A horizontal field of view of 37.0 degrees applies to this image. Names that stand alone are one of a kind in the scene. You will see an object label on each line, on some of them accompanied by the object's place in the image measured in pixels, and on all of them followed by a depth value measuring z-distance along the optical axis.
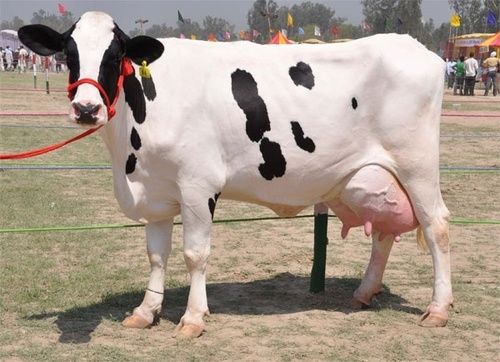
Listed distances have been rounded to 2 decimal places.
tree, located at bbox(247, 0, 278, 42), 126.62
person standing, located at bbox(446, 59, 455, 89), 37.50
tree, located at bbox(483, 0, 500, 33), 79.51
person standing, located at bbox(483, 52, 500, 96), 33.66
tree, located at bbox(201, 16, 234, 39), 170.75
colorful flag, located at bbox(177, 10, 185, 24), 49.50
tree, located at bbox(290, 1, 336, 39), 183.25
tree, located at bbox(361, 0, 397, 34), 108.69
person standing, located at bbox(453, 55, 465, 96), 33.34
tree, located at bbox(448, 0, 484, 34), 97.75
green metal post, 6.40
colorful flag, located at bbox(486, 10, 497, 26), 47.78
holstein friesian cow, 5.21
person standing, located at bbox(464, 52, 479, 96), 32.59
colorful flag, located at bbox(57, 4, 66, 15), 31.52
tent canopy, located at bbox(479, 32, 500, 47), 38.38
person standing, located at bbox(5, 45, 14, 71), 53.41
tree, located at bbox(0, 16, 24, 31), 179.29
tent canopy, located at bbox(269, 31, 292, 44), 38.31
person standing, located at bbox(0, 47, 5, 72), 52.95
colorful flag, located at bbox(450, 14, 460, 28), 44.31
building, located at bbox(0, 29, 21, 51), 68.54
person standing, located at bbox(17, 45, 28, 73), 51.38
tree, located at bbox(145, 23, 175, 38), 162.59
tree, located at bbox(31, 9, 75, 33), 146.44
